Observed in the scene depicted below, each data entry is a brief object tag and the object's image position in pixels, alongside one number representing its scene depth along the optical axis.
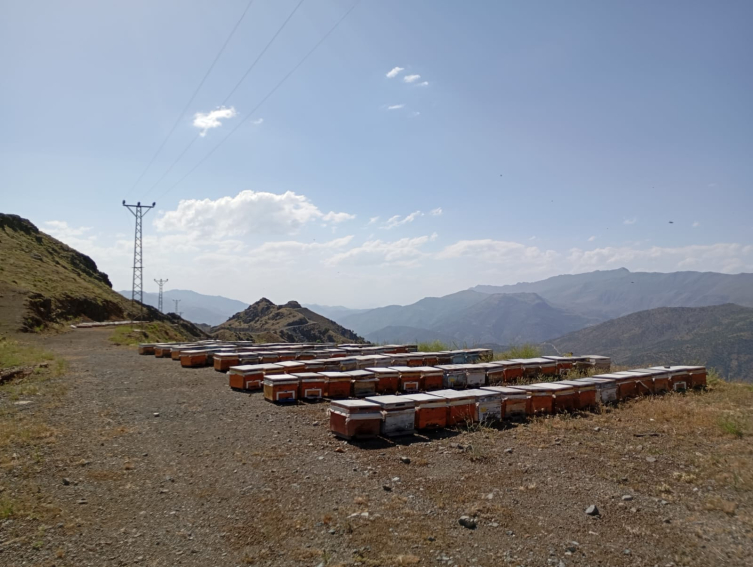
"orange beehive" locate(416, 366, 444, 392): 12.65
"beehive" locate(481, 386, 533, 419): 9.97
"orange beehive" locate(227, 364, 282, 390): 12.91
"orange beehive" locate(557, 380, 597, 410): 10.89
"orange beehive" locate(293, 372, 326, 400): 11.54
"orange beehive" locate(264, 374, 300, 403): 11.17
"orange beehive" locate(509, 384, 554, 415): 10.28
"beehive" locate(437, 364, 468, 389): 12.74
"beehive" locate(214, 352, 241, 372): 16.45
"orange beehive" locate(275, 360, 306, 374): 13.09
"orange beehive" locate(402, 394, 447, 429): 8.89
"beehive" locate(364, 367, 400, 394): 12.31
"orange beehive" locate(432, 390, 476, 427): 9.22
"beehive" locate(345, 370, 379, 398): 12.02
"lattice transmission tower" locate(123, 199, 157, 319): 45.87
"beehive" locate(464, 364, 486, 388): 12.91
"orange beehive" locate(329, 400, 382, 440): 8.24
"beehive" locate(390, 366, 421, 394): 12.41
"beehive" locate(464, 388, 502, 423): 9.51
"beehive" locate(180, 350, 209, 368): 17.50
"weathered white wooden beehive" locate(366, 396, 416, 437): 8.53
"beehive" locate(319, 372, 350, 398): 11.74
